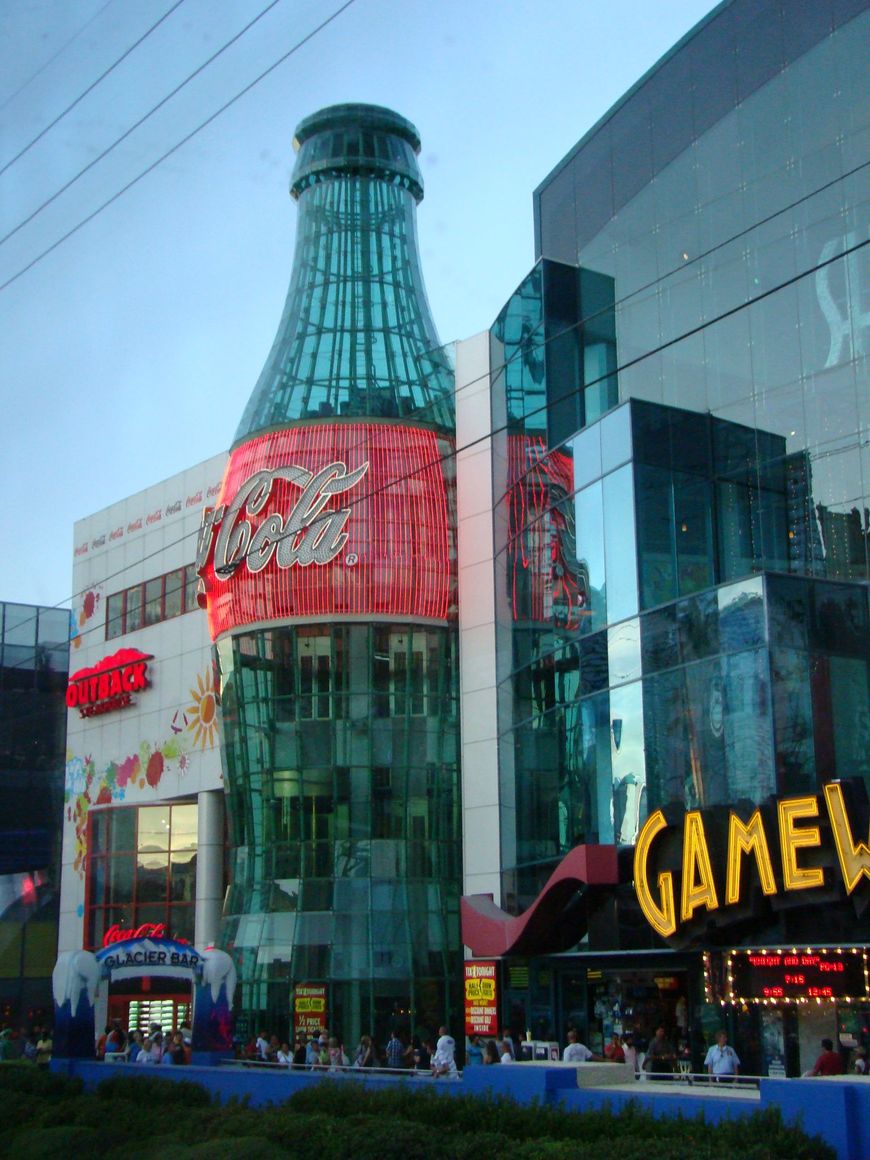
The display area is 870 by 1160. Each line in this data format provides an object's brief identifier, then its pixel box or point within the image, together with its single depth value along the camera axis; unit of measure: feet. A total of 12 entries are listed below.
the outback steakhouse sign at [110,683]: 175.32
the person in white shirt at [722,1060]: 85.40
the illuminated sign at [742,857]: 87.61
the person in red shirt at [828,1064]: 73.36
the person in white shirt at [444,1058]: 91.35
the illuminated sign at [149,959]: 113.19
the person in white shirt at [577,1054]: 86.64
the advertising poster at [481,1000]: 124.47
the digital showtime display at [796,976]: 92.22
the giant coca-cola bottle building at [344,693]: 132.77
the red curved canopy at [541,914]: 106.01
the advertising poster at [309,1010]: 129.90
